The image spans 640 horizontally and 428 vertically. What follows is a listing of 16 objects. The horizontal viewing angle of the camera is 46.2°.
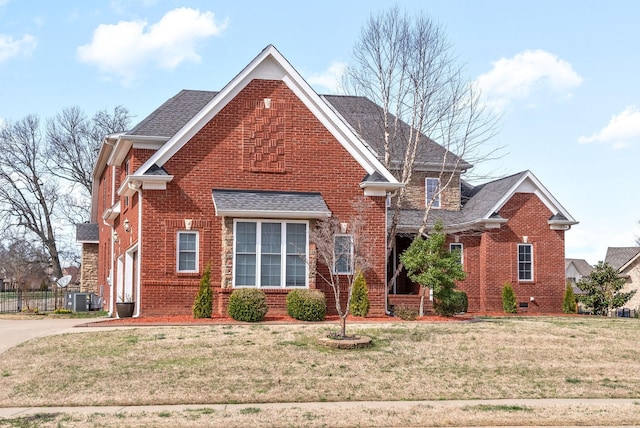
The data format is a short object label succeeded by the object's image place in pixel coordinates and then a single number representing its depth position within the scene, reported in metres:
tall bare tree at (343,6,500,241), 30.66
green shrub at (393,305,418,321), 23.53
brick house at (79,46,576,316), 23.66
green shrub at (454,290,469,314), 25.25
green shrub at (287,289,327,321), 22.56
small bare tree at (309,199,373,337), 22.48
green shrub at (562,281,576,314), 32.72
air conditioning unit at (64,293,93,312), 34.12
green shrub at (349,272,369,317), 24.14
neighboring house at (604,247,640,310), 43.03
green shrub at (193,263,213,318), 22.73
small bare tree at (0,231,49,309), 51.53
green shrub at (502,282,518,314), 31.88
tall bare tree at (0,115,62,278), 55.53
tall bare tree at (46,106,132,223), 58.06
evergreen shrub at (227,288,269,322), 21.98
